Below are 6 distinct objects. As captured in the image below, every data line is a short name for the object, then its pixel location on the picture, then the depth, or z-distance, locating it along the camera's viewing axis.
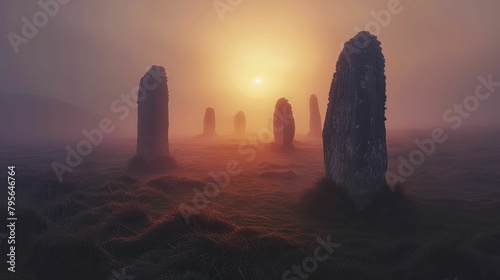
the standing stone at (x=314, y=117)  40.81
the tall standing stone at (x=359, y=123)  9.58
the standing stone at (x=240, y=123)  48.88
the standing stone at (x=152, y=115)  18.50
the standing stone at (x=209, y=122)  46.84
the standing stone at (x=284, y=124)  26.44
